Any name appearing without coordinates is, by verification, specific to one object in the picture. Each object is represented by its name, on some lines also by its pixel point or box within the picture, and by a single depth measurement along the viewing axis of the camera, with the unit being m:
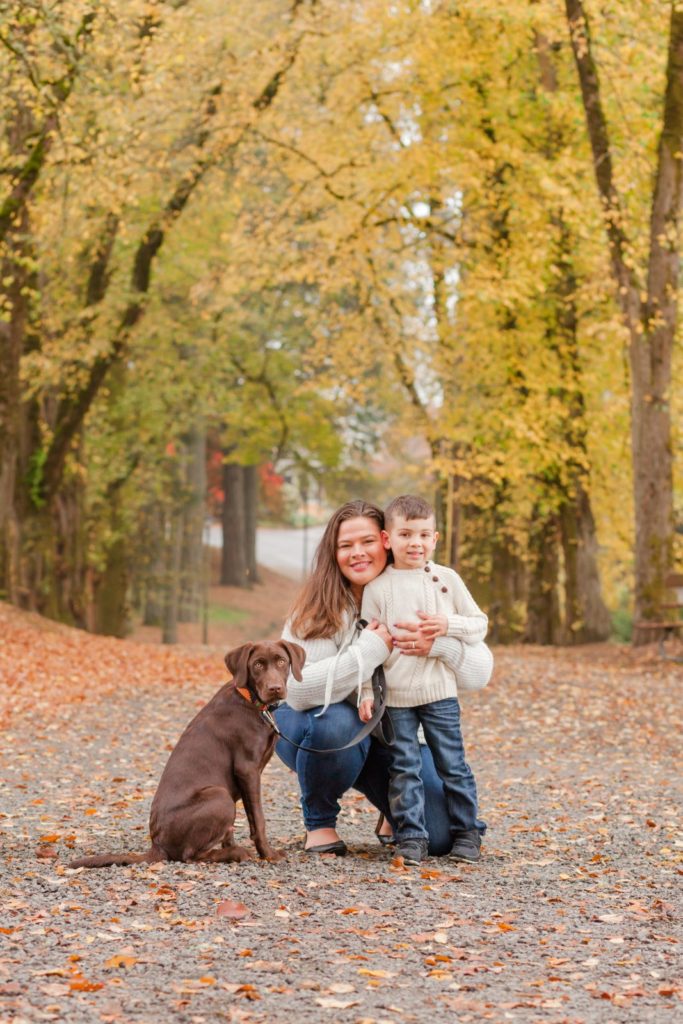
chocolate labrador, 5.83
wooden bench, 16.89
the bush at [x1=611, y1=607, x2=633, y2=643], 29.98
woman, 6.19
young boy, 6.16
